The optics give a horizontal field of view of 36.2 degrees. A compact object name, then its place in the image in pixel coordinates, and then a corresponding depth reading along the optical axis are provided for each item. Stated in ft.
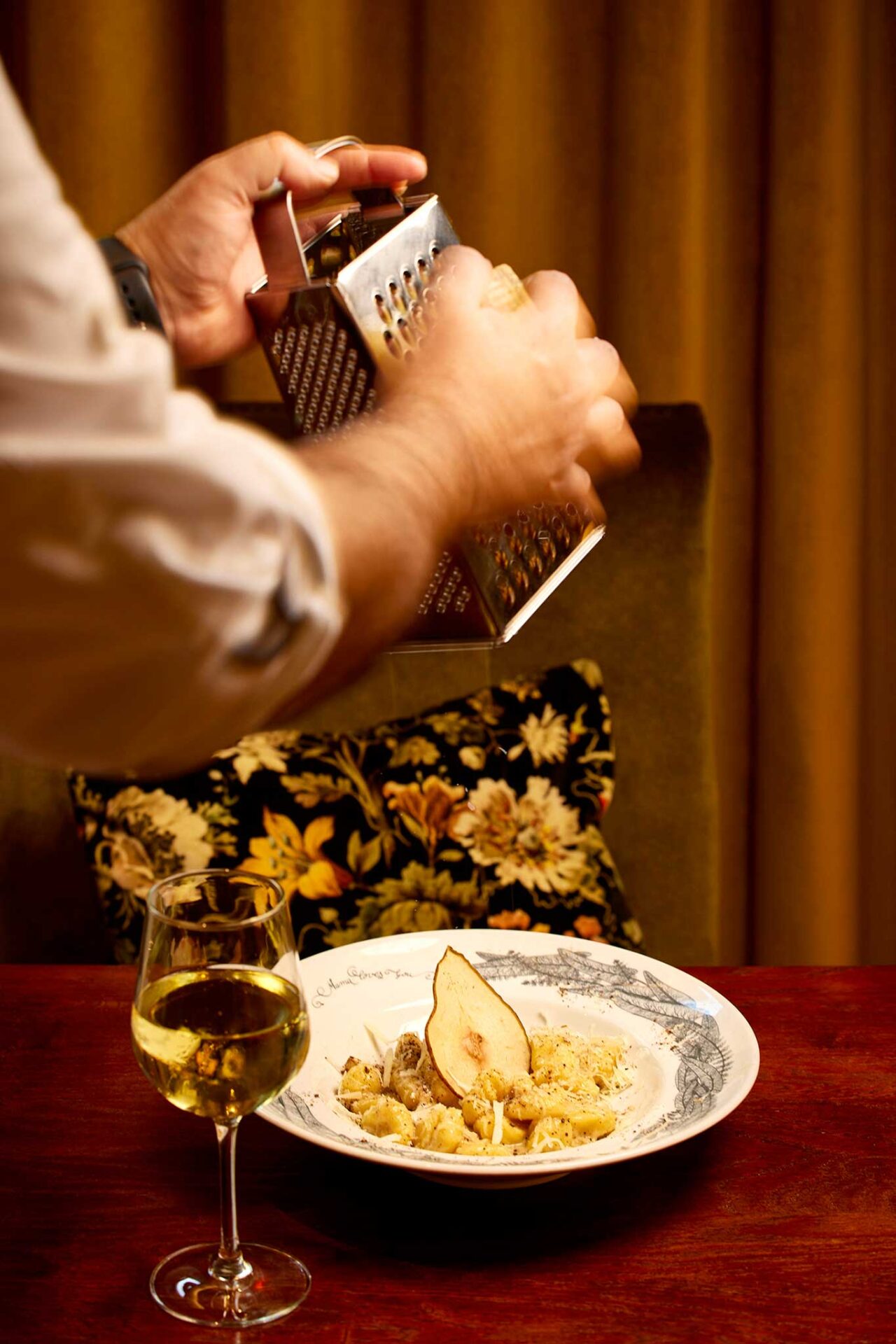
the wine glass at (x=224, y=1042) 2.48
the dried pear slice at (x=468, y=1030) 3.14
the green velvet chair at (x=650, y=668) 5.74
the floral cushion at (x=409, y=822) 4.82
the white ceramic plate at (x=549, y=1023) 2.77
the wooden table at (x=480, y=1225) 2.46
